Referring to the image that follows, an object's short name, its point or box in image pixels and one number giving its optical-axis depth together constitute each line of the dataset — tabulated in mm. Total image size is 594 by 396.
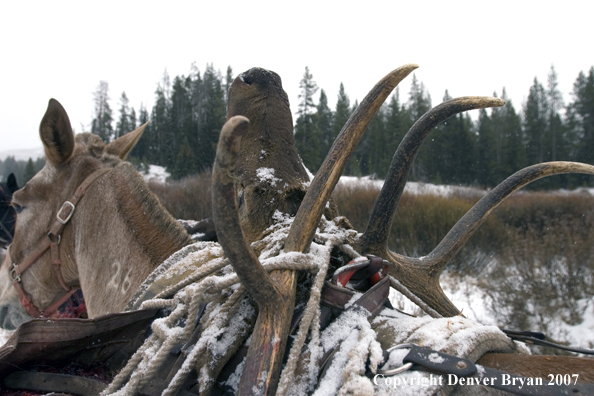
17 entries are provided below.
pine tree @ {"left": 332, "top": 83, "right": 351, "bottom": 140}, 32400
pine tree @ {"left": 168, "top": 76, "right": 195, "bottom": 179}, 33531
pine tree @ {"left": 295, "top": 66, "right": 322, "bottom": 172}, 23344
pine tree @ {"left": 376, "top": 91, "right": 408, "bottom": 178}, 31109
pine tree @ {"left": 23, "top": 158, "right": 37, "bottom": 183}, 25261
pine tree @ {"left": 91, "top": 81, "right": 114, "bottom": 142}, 41888
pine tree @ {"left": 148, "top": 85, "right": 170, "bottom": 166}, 37684
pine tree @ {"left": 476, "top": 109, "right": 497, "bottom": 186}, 28141
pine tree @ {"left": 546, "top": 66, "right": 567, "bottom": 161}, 30594
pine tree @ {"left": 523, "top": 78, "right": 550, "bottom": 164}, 31469
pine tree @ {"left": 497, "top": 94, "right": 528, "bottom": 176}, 29045
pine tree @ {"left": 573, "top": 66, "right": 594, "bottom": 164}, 27475
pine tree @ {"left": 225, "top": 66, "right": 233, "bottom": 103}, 41175
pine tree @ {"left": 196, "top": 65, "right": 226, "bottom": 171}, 27438
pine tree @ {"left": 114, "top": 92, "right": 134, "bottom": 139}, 45250
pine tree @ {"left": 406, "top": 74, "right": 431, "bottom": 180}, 26303
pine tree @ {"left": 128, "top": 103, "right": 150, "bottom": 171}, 38562
